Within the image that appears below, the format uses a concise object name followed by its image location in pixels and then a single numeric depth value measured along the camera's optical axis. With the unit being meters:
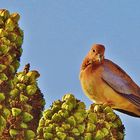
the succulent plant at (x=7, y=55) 10.42
